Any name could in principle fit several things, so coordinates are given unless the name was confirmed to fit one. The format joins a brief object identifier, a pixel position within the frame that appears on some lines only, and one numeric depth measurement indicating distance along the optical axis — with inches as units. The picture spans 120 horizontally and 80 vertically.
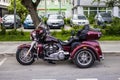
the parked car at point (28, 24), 1166.9
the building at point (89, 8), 1724.9
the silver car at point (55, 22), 1171.9
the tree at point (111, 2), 768.3
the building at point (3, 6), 2111.2
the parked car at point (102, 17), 1232.2
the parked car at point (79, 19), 1245.8
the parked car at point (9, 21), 1184.2
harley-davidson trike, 380.2
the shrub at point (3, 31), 689.0
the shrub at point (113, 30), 688.4
